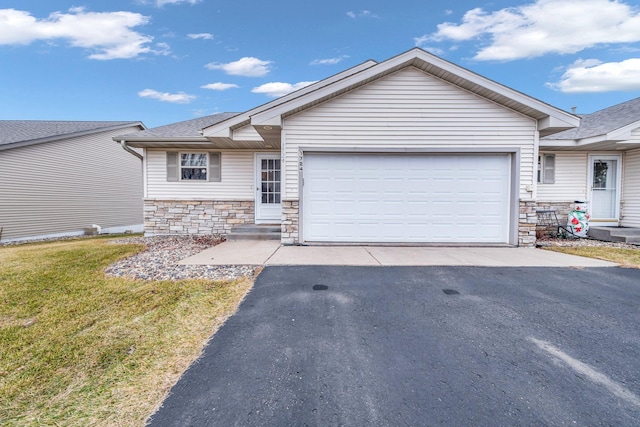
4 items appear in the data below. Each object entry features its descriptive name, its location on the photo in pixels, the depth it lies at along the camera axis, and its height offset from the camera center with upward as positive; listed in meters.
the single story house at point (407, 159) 7.20 +1.07
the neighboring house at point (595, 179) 9.47 +0.78
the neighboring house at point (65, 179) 10.76 +0.86
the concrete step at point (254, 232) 8.59 -0.98
